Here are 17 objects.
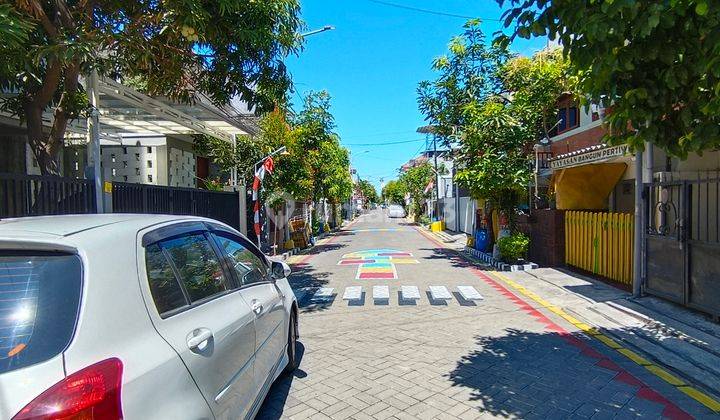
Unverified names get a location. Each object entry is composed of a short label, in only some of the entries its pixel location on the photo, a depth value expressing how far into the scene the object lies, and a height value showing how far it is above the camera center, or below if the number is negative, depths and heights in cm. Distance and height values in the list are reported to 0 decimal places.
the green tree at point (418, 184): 4633 +172
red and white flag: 1374 +29
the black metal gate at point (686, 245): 668 -70
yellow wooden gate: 944 -95
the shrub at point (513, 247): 1297 -125
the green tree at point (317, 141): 2009 +269
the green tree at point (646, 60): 309 +101
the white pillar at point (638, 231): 836 -57
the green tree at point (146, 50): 559 +218
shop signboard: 973 +92
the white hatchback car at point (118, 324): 173 -52
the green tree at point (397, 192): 7210 +158
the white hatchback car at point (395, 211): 6438 -130
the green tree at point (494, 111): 1338 +260
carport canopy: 914 +204
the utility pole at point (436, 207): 3718 -52
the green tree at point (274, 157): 1700 +166
